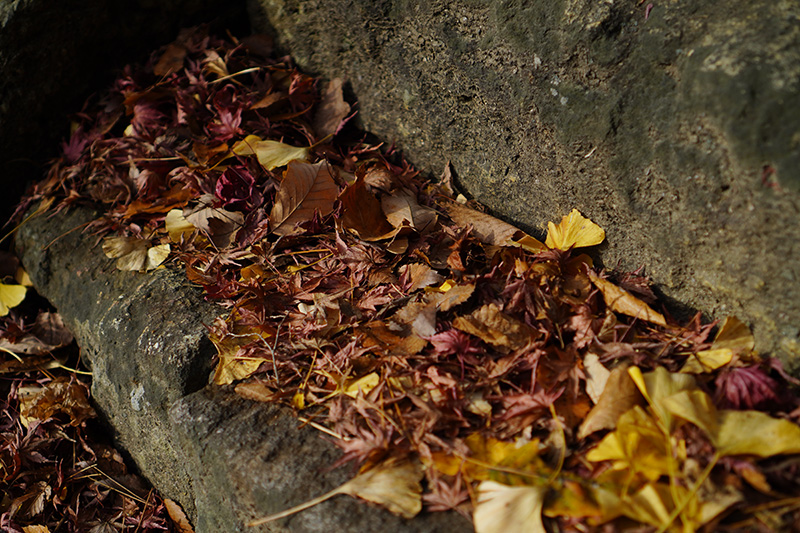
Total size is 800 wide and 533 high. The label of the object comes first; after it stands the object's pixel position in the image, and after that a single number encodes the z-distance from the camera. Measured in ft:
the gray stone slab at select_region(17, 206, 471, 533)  4.01
